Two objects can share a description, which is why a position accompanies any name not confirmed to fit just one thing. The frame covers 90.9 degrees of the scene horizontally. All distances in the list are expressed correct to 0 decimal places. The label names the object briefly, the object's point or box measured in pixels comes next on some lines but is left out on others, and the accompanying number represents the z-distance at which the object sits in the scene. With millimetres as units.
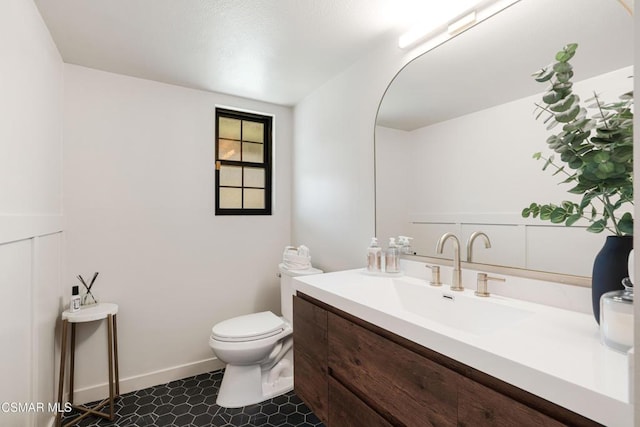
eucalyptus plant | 806
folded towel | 2322
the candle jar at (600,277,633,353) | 722
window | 2684
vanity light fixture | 1315
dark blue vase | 838
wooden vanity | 702
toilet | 1951
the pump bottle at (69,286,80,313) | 1945
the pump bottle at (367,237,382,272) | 1719
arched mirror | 1028
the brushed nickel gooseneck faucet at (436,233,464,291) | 1349
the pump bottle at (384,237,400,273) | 1666
